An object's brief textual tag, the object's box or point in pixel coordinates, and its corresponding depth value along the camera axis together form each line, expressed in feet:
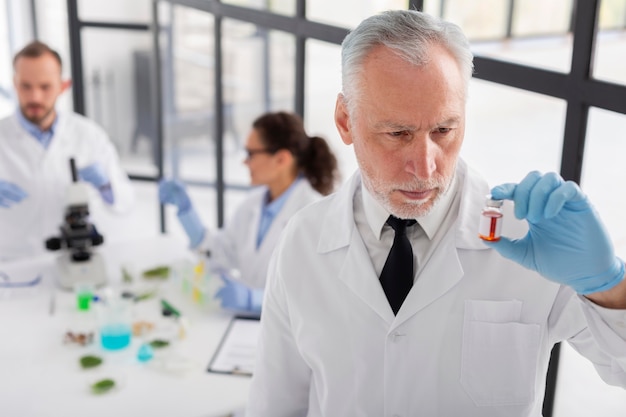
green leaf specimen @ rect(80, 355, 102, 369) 8.03
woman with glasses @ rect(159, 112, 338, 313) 10.00
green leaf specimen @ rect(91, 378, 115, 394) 7.61
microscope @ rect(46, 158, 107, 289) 9.96
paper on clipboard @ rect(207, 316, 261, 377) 8.10
